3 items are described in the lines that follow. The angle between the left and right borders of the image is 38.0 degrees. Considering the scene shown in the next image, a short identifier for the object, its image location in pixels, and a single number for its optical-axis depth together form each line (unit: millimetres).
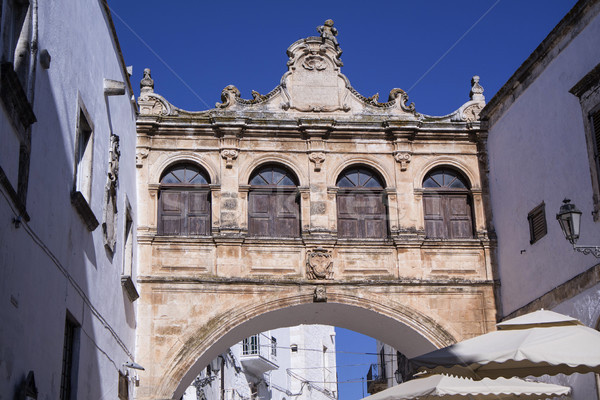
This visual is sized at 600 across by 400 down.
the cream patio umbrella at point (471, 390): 10375
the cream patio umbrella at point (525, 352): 7781
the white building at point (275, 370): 26484
